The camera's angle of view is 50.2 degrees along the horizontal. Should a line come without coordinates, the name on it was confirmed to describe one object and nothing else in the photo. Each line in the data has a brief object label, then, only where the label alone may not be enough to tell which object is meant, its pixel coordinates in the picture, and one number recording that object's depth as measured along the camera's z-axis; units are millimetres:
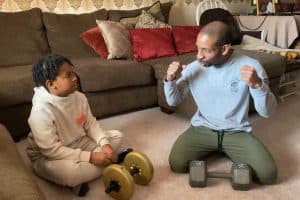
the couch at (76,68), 2168
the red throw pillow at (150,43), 2846
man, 1538
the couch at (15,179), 935
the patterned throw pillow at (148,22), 3141
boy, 1563
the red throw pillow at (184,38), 3078
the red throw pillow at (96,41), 2828
